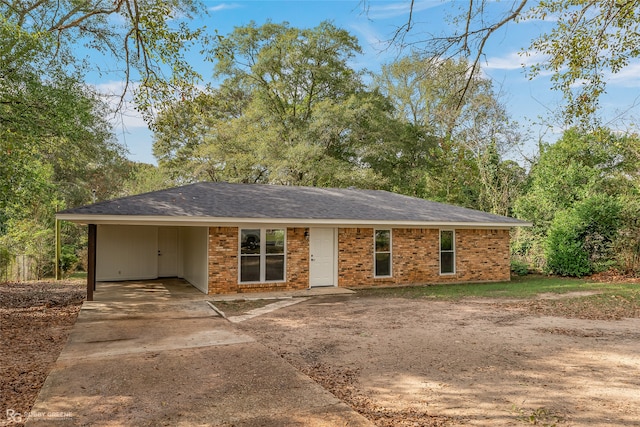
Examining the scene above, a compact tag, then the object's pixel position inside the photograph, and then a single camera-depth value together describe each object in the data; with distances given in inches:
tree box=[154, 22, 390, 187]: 927.7
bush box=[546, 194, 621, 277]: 630.5
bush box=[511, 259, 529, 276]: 674.8
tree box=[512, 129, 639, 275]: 631.2
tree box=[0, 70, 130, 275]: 352.5
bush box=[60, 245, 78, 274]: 780.3
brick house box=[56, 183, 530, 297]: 452.8
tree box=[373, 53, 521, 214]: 896.9
